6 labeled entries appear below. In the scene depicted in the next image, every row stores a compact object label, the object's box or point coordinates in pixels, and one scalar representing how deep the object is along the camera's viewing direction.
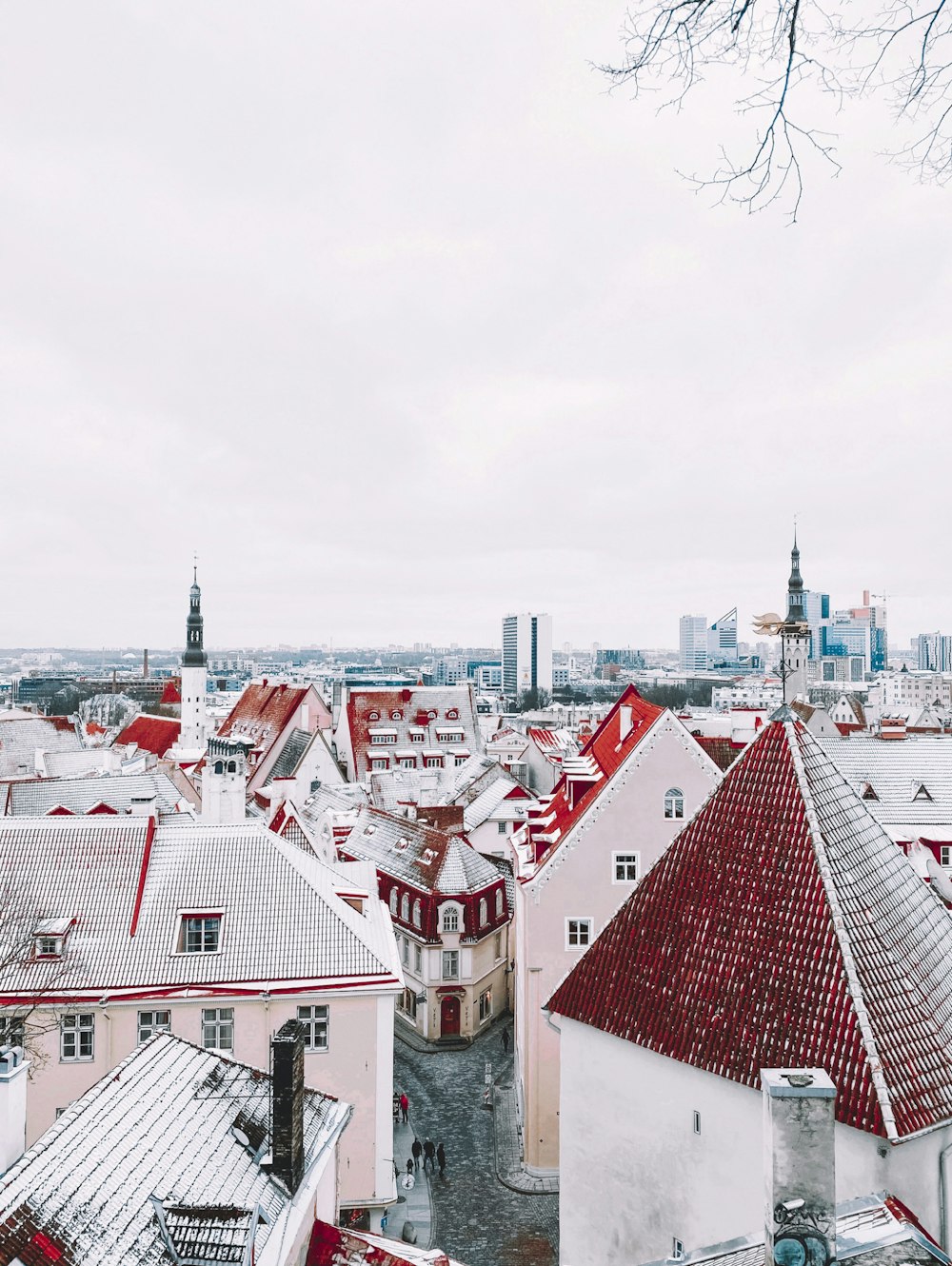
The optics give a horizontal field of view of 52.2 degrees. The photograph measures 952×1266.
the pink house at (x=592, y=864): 27.19
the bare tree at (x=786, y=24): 5.78
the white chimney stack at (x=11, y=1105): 13.42
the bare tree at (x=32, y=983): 22.66
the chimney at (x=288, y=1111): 13.77
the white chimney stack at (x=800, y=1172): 8.92
